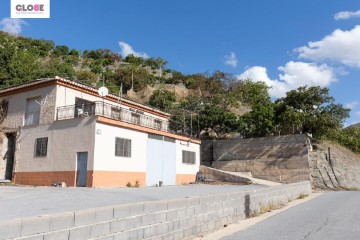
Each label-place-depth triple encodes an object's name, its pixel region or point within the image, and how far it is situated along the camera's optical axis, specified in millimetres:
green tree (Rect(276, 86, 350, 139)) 29297
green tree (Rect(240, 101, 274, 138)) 32062
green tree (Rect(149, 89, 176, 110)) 47553
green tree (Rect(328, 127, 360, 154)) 36219
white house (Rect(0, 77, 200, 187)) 20031
